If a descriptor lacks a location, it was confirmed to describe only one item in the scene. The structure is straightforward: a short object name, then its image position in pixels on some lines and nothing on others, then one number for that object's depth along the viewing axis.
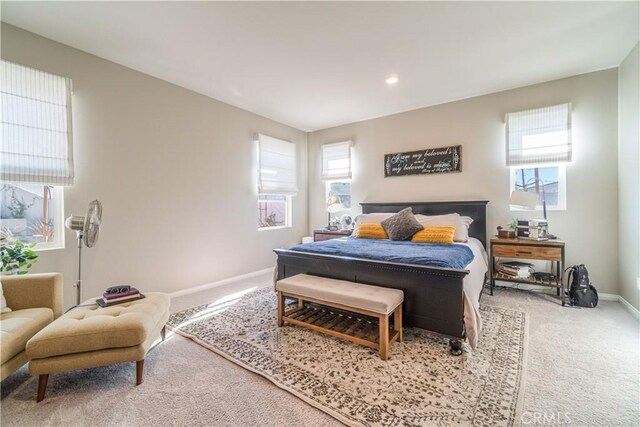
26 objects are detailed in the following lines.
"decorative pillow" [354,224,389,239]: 3.78
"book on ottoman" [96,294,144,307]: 2.05
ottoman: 1.60
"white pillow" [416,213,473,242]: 3.43
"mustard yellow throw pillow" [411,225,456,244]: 3.27
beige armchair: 1.62
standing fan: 2.27
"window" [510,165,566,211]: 3.47
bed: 2.08
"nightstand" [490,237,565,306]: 3.08
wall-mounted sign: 4.09
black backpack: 2.99
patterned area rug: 1.51
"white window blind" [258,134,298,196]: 4.61
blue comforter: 2.31
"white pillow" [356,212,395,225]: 4.08
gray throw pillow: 3.53
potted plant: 2.16
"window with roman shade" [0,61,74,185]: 2.31
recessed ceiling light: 3.29
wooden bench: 2.04
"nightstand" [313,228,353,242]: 4.60
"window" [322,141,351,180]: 5.13
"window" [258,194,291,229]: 4.80
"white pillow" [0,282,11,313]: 1.87
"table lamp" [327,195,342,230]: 4.97
